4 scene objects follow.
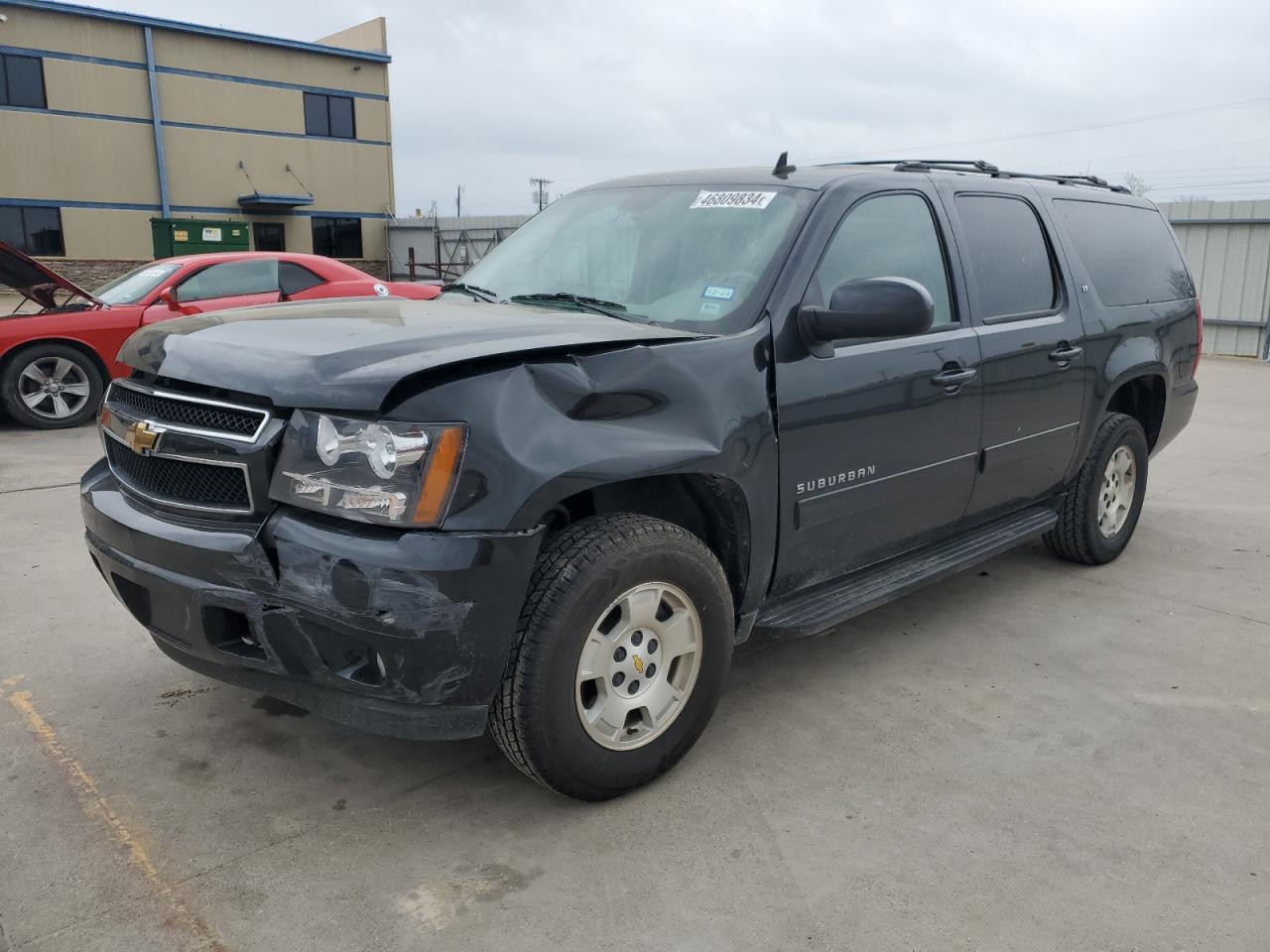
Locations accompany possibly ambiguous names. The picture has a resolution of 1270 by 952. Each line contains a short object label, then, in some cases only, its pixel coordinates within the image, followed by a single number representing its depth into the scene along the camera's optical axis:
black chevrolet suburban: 2.39
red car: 8.32
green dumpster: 21.38
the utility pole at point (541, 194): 51.45
